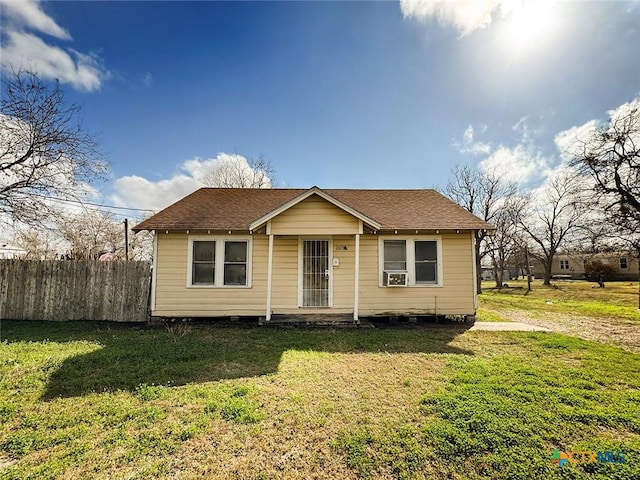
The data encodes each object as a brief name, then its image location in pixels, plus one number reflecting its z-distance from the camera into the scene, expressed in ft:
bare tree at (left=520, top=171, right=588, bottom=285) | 94.15
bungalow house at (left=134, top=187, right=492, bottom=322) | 30.35
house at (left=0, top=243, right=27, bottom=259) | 67.72
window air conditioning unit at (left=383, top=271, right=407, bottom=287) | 30.48
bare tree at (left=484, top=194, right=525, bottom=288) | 87.21
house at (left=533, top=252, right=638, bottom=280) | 120.67
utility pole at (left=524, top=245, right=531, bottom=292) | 96.18
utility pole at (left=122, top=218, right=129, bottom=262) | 70.69
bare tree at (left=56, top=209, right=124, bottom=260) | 79.30
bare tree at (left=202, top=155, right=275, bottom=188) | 80.64
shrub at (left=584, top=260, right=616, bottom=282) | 110.22
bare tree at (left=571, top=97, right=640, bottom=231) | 38.01
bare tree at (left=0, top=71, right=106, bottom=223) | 31.40
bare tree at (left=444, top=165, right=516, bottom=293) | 85.30
